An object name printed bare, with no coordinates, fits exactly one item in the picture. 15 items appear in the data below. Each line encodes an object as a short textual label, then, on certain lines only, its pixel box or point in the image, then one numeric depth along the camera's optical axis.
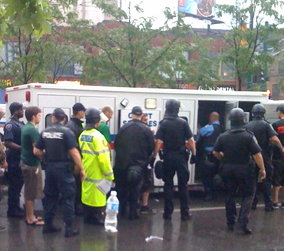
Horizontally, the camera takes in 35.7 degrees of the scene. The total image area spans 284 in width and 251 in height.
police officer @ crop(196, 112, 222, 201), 9.23
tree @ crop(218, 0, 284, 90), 15.01
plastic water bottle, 6.82
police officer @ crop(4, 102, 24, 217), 7.46
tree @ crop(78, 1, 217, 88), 14.98
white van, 8.27
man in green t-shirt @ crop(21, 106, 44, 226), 6.93
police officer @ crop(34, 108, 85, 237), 6.45
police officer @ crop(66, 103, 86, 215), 7.43
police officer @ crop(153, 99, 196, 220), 7.40
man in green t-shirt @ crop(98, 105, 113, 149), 7.96
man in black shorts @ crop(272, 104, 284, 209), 8.55
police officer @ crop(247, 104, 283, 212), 8.02
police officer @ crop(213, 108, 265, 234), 6.82
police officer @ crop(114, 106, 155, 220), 7.48
